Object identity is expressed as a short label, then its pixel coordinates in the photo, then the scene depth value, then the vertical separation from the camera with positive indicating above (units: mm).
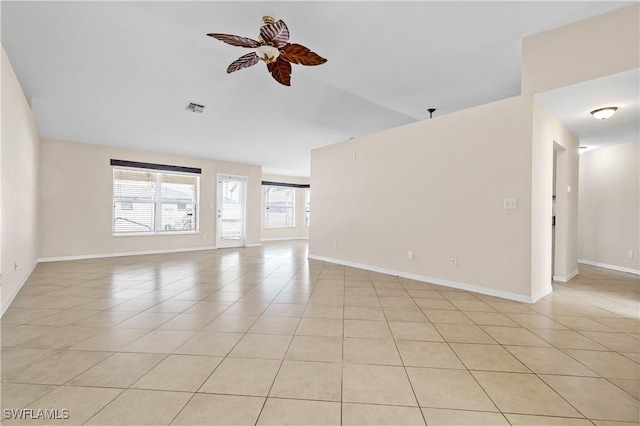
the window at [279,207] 10266 +272
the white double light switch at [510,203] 3168 +165
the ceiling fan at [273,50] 2164 +1414
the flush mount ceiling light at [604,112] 3211 +1274
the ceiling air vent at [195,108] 4182 +1627
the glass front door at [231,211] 7961 +70
